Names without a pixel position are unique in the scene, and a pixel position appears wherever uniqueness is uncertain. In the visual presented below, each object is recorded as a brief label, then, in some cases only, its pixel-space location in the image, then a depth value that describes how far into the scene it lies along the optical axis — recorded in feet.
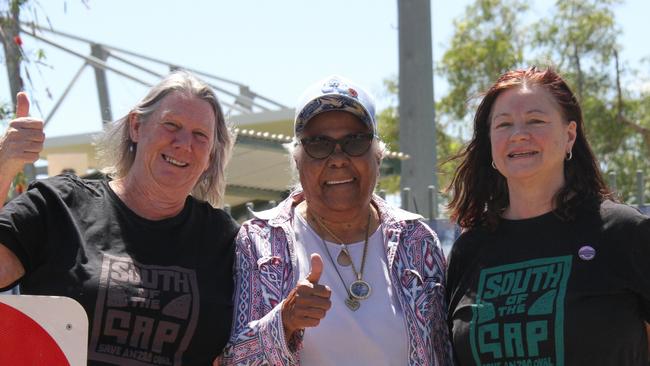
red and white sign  8.84
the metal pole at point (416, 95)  29.37
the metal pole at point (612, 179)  18.58
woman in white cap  11.76
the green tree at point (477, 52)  72.84
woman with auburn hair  10.91
